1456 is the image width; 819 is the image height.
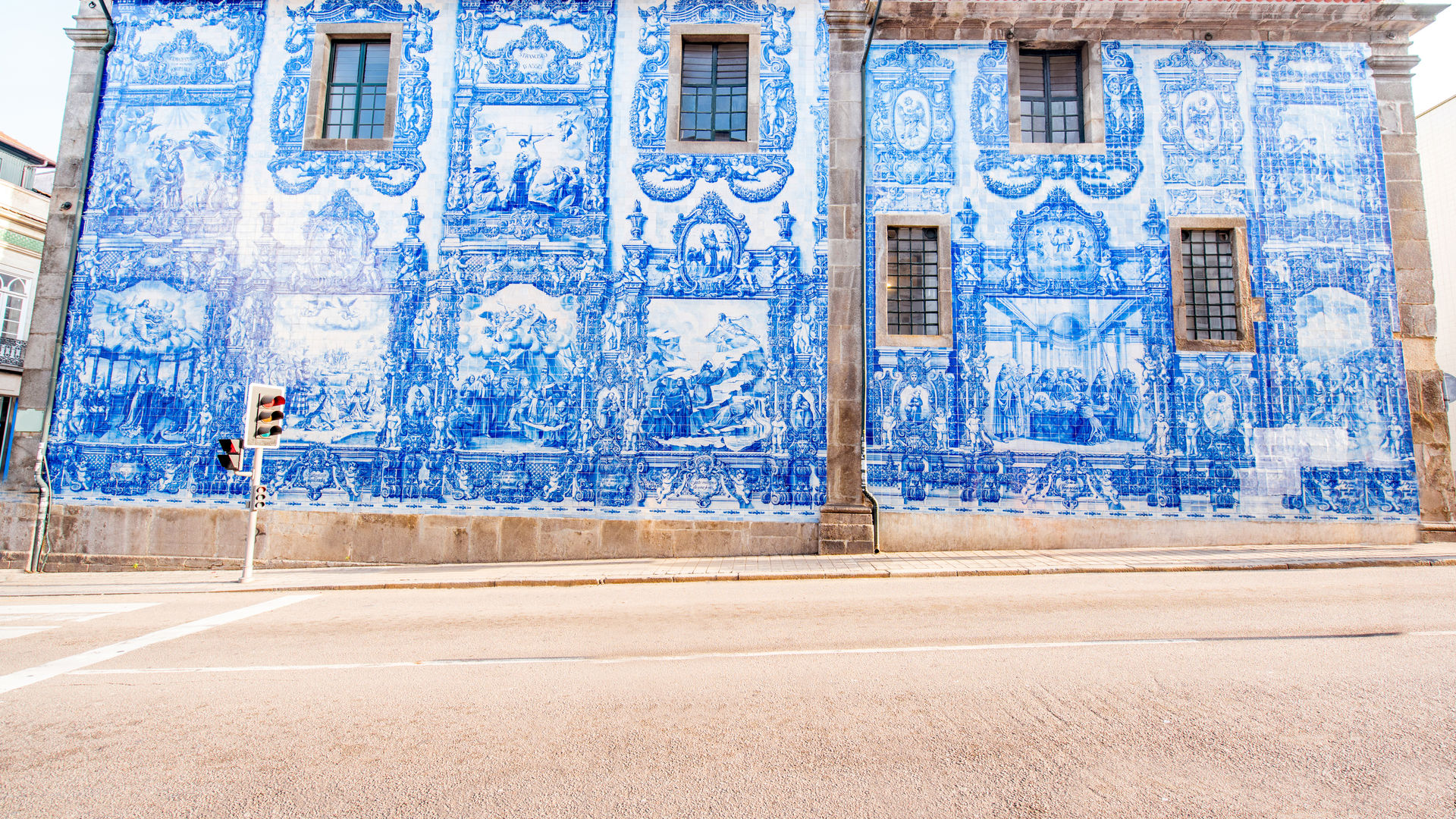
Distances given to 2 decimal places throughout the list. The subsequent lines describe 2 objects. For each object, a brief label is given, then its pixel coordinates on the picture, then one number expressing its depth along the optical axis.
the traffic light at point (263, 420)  11.06
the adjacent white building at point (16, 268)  23.66
